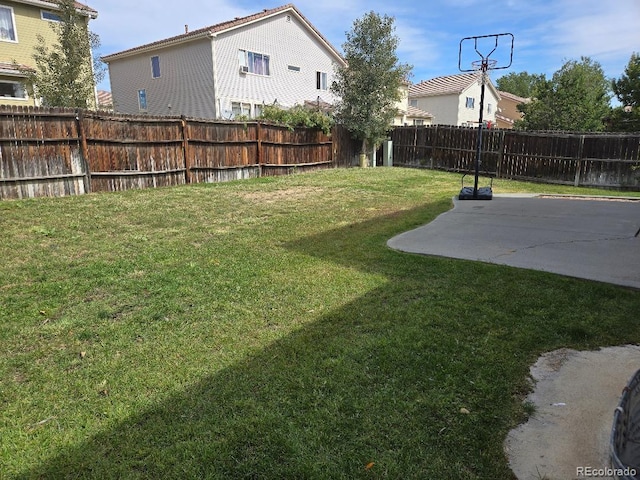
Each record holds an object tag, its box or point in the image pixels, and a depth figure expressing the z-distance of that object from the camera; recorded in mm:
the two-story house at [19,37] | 17609
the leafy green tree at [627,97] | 25531
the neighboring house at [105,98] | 27738
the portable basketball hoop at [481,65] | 8992
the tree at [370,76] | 17344
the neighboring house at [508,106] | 50438
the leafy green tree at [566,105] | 29375
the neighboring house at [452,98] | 37625
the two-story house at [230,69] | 21766
